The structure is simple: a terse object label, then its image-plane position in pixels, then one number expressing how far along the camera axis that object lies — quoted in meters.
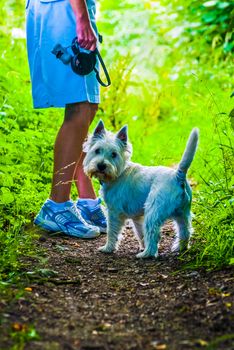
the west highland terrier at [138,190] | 5.45
